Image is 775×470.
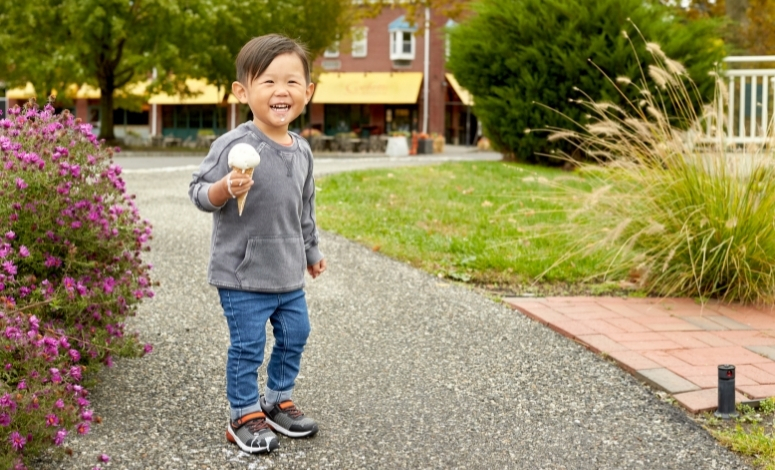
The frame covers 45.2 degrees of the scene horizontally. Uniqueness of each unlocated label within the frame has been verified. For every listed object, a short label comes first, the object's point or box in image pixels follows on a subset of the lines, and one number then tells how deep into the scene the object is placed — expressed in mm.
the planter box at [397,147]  30203
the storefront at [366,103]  42594
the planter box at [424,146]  32500
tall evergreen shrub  14344
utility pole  42281
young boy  3230
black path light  3623
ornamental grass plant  5668
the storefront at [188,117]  46469
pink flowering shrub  2934
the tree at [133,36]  26734
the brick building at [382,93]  42719
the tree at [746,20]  21812
